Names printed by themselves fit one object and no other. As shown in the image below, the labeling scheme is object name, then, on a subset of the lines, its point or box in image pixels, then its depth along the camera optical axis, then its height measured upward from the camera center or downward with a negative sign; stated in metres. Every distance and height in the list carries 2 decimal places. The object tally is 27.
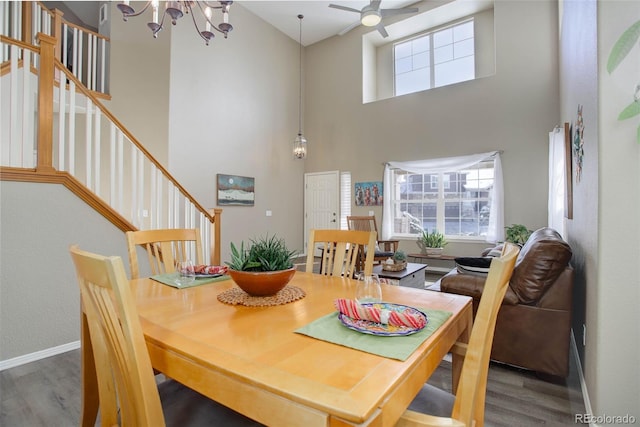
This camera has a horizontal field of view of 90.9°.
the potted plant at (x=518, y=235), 4.56 -0.26
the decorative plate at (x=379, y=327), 0.91 -0.33
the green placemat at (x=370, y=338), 0.82 -0.35
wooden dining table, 0.64 -0.36
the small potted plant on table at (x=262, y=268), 1.23 -0.21
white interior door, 7.02 +0.35
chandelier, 2.64 +1.80
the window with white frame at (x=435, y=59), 6.02 +3.17
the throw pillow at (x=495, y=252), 3.53 -0.41
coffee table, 3.32 -0.66
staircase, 2.28 +0.78
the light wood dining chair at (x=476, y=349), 0.73 -0.32
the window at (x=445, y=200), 5.52 +0.30
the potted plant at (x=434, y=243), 5.72 -0.50
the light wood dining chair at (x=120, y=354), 0.73 -0.36
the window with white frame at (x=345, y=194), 6.94 +0.48
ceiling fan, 4.09 +2.69
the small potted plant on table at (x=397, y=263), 3.65 -0.55
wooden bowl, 1.22 -0.26
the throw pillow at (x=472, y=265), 2.54 -0.41
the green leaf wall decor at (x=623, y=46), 1.17 +0.65
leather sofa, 1.98 -0.63
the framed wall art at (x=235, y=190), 5.61 +0.47
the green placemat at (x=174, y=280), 1.51 -0.33
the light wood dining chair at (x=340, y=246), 1.83 -0.19
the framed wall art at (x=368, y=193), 6.45 +0.47
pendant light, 6.51 +1.41
